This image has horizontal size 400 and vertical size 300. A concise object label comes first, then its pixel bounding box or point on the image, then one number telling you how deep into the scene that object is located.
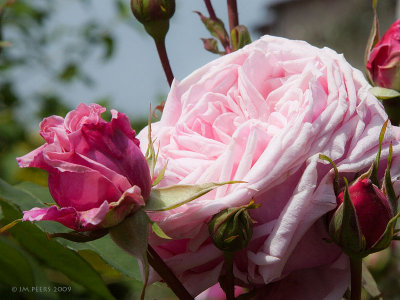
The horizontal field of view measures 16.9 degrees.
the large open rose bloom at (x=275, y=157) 0.49
